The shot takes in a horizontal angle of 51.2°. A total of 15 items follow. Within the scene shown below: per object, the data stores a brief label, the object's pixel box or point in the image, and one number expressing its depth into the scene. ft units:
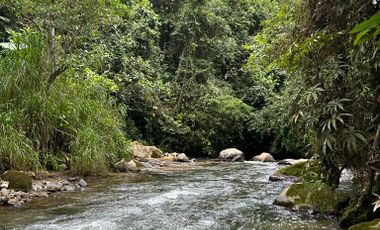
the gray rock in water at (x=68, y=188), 22.60
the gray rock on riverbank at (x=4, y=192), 18.95
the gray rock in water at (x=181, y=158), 42.14
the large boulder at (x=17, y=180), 20.73
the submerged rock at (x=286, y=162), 40.73
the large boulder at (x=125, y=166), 31.12
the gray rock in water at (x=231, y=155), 45.21
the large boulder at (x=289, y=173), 27.17
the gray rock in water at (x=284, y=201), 18.66
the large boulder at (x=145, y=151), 40.83
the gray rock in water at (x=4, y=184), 19.96
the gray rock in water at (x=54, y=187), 21.90
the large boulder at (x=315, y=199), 17.49
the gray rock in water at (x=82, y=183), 24.08
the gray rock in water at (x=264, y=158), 45.89
